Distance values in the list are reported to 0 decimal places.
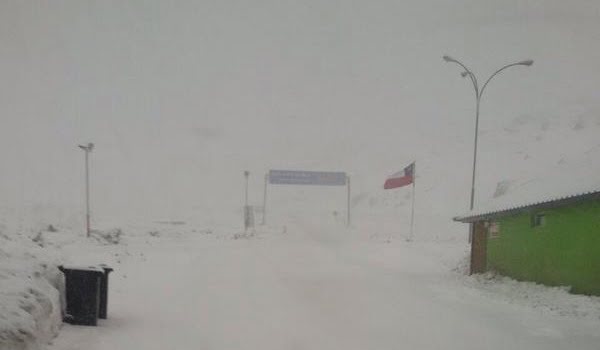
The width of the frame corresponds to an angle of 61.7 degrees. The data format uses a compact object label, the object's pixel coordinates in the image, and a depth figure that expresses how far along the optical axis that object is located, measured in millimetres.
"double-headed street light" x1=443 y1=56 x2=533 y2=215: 25197
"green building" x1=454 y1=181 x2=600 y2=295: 11836
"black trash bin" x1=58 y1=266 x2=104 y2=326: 7969
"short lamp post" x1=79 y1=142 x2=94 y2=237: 33850
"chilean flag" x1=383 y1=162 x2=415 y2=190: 36125
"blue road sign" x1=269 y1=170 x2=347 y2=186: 59938
